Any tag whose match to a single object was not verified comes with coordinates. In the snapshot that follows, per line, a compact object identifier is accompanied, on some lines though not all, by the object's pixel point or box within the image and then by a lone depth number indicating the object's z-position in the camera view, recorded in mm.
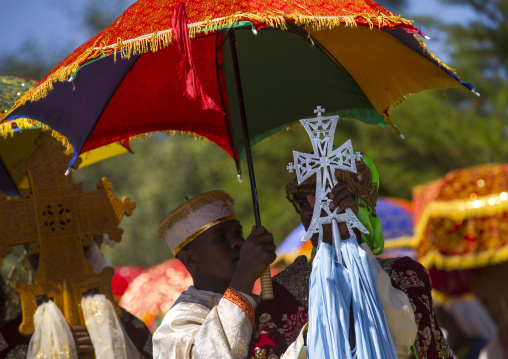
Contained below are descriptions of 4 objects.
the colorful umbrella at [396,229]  19750
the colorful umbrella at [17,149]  10039
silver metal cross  5984
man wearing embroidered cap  6512
